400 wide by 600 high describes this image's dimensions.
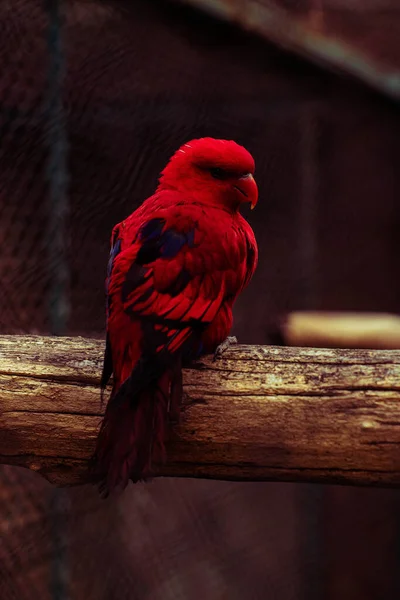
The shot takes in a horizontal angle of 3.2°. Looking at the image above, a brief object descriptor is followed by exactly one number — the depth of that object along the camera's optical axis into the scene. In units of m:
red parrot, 4.14
